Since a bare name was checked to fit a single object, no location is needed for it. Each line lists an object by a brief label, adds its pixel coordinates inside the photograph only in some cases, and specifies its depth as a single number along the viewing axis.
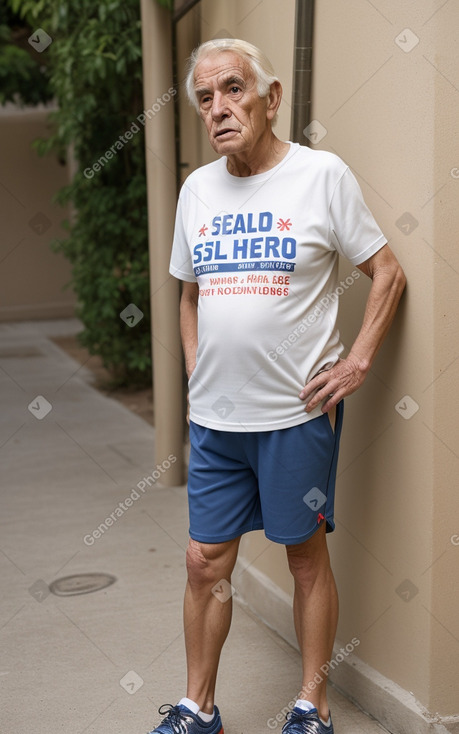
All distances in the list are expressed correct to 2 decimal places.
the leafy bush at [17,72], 11.59
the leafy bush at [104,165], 7.39
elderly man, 2.91
